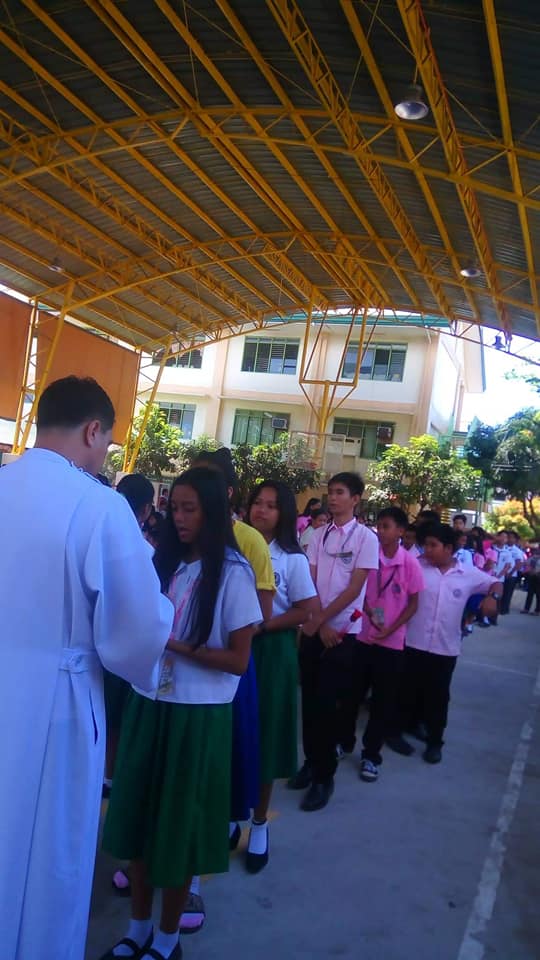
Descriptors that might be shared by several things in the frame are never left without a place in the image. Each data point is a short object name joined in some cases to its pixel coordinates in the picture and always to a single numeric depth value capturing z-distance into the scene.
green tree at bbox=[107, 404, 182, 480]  25.66
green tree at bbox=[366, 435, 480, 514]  23.28
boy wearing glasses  4.07
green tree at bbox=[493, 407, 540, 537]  24.34
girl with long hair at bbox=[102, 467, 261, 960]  2.41
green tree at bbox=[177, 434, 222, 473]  25.86
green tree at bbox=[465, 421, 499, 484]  26.11
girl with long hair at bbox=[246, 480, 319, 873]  3.32
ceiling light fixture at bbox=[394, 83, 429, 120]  9.45
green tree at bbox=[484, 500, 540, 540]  34.75
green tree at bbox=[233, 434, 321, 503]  22.55
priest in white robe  1.78
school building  27.88
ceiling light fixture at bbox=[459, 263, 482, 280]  14.88
